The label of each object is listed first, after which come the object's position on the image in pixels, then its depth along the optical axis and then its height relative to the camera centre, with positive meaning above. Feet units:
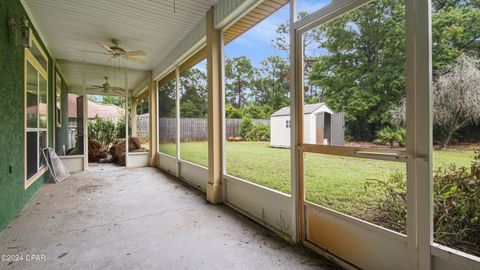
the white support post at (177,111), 17.69 +1.85
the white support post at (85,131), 20.81 +0.43
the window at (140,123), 24.70 +1.50
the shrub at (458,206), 4.45 -1.47
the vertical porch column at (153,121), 22.88 +1.42
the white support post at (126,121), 22.32 +1.44
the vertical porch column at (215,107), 11.71 +1.42
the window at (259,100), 8.59 +1.48
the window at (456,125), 4.40 +0.15
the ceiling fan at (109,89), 22.49 +4.66
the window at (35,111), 11.95 +1.49
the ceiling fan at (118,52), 14.85 +5.52
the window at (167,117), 18.95 +1.59
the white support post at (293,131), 7.57 +0.10
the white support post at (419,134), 4.68 -0.02
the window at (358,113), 5.45 +0.55
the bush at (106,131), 29.63 +0.64
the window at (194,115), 14.63 +1.39
